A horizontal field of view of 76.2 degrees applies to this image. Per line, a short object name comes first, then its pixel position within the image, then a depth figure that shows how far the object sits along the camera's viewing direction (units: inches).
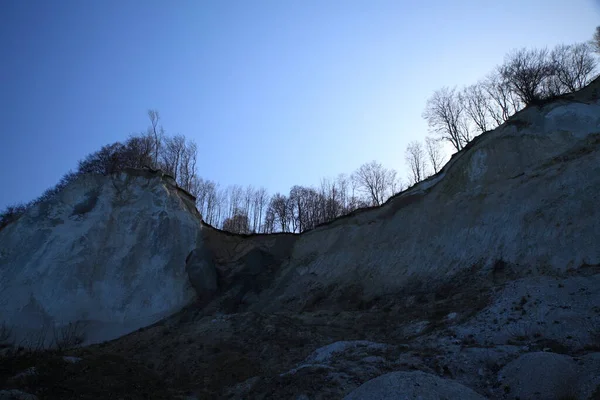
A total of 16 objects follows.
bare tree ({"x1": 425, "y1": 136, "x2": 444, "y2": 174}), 1475.1
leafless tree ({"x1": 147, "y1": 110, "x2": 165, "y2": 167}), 1483.8
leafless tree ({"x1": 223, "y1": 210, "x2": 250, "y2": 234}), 1673.8
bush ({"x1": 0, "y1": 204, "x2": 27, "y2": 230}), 1346.6
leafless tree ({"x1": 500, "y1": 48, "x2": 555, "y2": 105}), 1141.7
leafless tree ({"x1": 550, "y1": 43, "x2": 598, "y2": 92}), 1189.1
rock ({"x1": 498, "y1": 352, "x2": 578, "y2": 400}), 248.7
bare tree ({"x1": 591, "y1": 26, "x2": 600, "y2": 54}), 1274.6
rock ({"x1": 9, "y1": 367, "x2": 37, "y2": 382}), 317.7
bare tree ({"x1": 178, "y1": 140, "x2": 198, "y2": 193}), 1523.1
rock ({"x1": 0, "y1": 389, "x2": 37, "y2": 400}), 268.7
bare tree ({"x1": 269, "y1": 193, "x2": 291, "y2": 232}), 1726.1
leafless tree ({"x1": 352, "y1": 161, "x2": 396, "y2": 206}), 1624.8
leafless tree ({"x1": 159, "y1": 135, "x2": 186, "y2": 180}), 1511.0
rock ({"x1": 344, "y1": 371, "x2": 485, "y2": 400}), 225.1
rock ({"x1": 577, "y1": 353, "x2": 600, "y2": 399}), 237.0
